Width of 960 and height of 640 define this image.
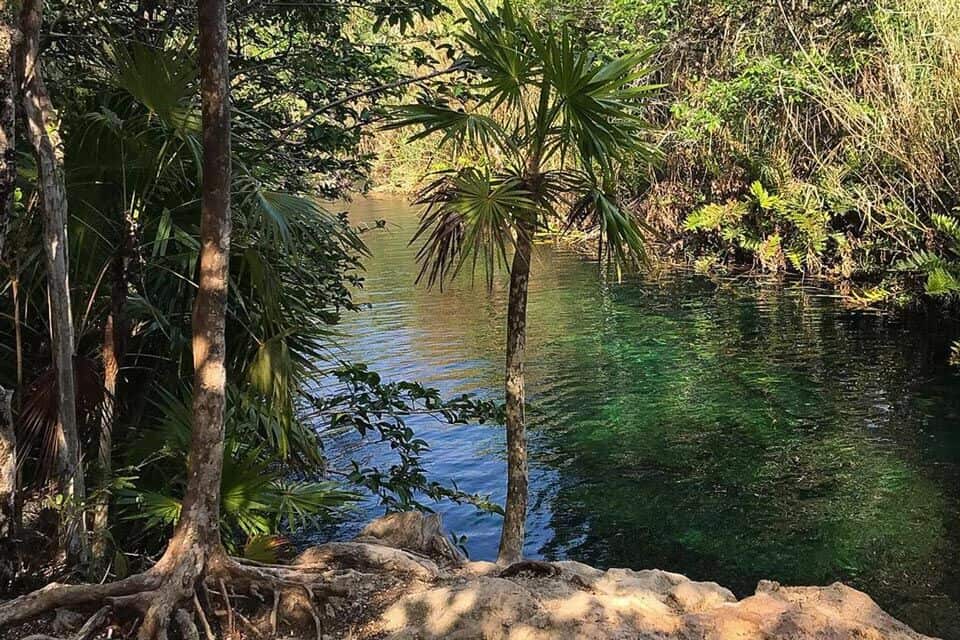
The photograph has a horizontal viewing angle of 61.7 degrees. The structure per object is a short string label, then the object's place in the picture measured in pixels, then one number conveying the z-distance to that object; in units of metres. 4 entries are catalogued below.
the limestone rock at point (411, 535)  4.97
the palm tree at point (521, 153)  4.79
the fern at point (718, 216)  21.64
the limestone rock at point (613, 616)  3.36
